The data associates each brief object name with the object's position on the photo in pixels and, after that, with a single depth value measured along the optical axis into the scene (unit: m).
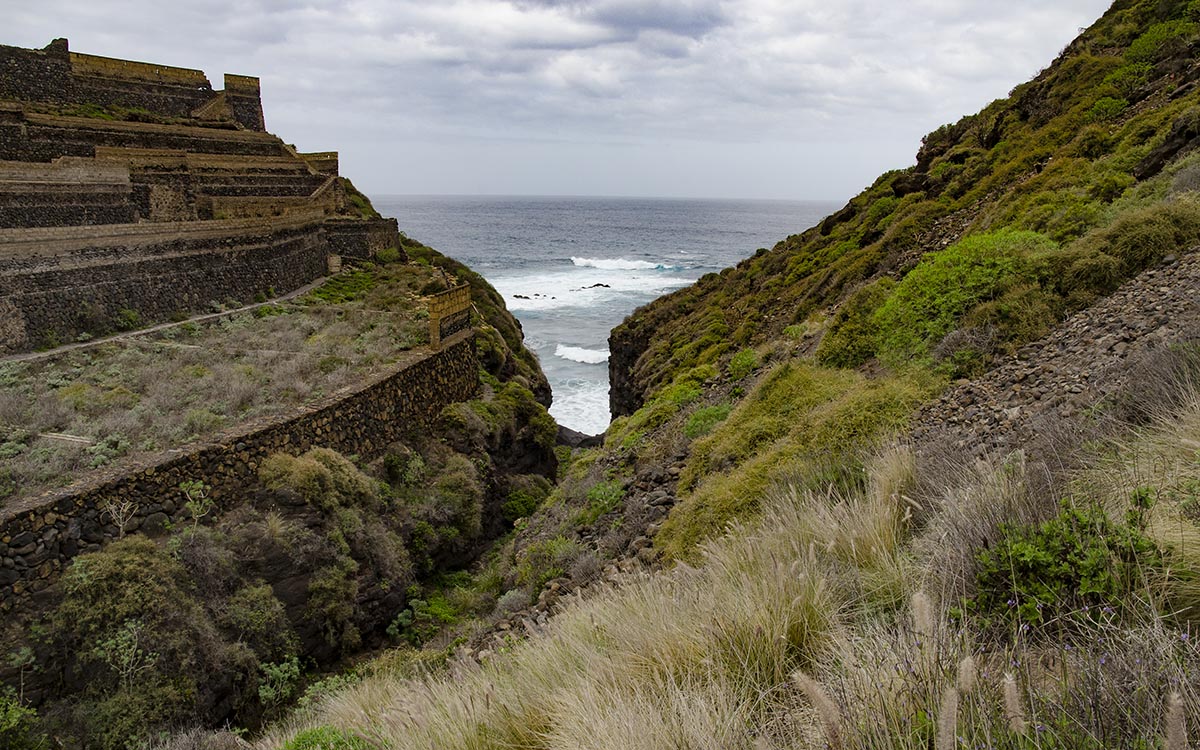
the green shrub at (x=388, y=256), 27.31
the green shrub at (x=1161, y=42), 13.77
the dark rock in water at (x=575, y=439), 22.21
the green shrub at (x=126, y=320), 15.60
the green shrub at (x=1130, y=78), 13.43
